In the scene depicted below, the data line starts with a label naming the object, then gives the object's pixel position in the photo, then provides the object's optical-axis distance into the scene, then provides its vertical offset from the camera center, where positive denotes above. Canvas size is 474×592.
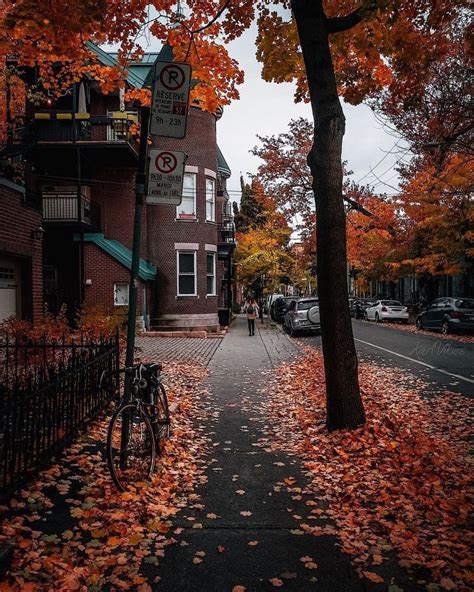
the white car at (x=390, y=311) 32.84 -1.22
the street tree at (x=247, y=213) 54.53 +9.49
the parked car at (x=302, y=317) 22.86 -1.09
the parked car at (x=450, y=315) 22.36 -1.02
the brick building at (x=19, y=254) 12.92 +1.14
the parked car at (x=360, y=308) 40.16 -1.17
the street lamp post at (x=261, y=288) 35.92 +0.42
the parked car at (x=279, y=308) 34.37 -1.05
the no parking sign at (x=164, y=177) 5.07 +1.24
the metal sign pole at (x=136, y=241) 5.14 +0.57
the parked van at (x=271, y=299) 40.16 -0.44
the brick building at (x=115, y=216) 21.14 +3.78
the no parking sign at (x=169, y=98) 4.94 +2.02
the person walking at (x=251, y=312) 23.08 -0.86
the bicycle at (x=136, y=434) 5.01 -1.50
